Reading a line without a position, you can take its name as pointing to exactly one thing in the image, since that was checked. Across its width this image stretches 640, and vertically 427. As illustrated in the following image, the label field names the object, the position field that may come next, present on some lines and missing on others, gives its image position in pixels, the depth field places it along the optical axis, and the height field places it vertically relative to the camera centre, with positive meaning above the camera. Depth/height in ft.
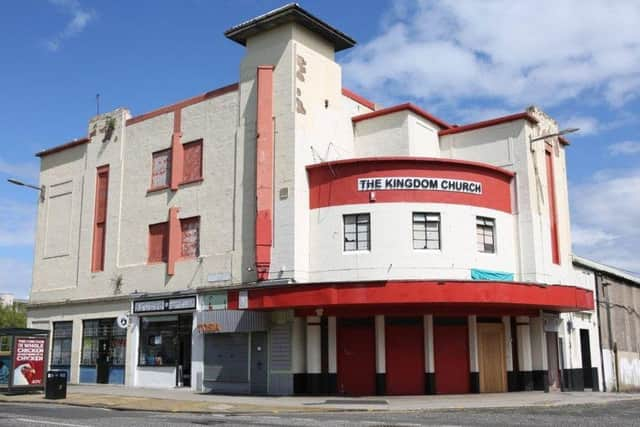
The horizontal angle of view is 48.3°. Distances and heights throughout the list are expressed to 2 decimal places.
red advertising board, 86.18 -1.03
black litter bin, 81.56 -3.75
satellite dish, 108.37 +4.56
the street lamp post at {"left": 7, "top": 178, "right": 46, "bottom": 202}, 124.16 +29.34
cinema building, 90.99 +14.08
